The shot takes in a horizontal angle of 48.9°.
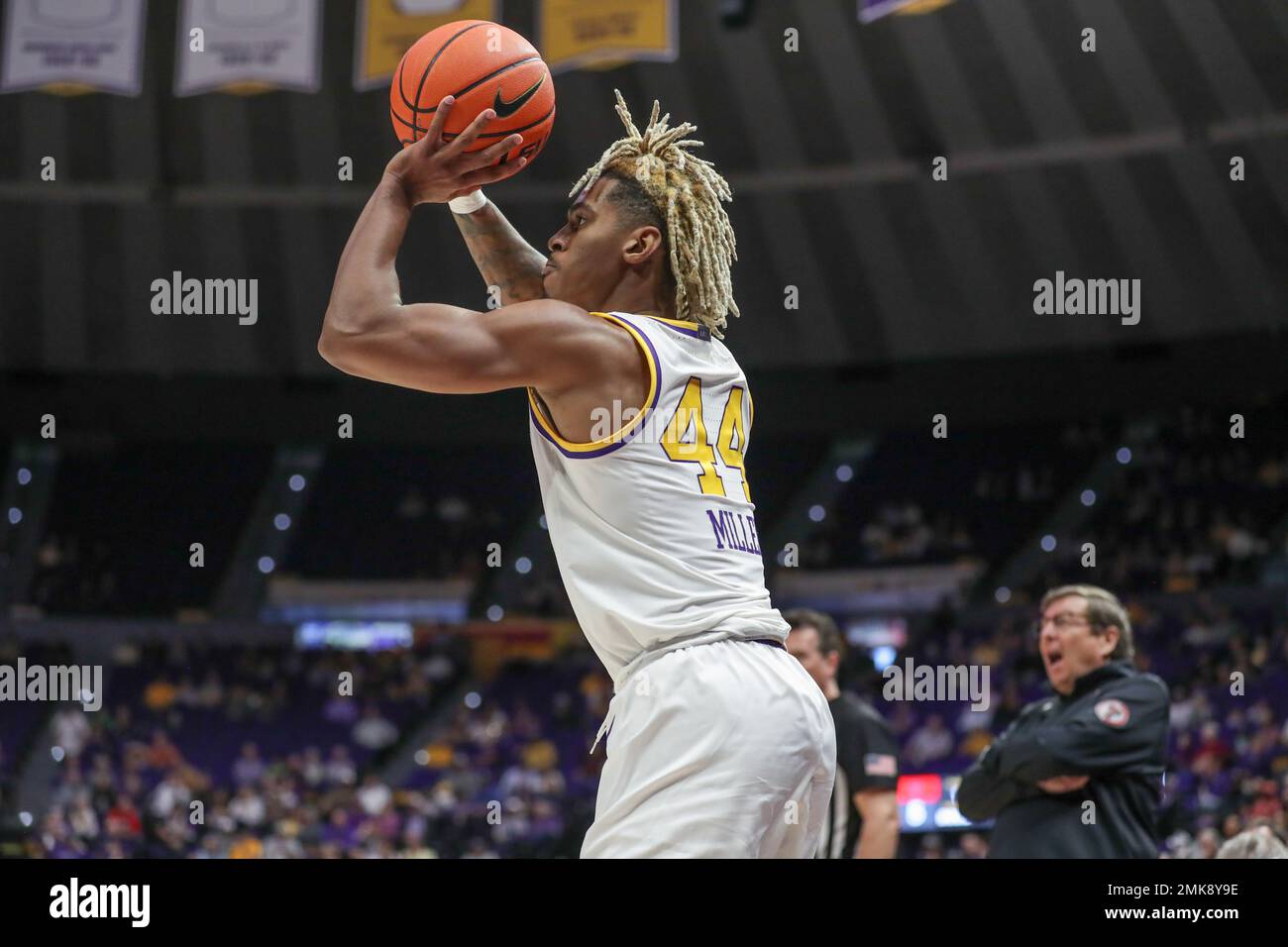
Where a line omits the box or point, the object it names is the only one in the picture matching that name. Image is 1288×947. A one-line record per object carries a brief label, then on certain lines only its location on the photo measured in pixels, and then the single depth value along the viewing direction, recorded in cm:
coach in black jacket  430
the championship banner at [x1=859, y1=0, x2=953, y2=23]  1017
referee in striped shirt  502
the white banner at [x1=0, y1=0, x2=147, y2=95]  1095
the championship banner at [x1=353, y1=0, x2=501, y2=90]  1065
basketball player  273
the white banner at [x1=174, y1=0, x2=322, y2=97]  1072
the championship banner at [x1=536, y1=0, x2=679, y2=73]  1040
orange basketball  327
